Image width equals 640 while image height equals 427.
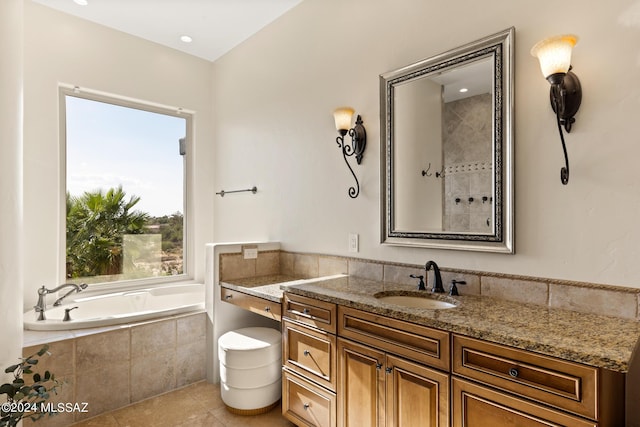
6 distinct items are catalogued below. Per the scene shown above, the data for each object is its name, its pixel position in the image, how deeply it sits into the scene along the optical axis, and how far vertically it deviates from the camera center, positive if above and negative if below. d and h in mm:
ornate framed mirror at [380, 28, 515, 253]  1669 +347
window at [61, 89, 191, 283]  3088 +244
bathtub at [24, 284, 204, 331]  2344 -753
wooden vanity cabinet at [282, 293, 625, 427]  1045 -621
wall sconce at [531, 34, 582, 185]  1349 +540
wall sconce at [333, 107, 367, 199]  2264 +545
